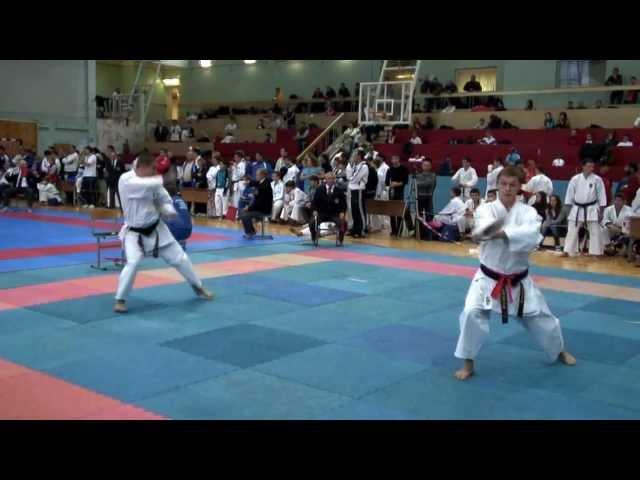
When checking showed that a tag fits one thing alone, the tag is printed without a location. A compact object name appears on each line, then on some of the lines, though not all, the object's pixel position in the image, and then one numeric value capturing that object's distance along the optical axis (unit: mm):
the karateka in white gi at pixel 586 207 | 11305
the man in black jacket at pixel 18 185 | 17031
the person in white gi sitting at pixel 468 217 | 13078
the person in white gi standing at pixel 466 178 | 14609
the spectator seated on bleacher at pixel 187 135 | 25841
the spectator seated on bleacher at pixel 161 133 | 26203
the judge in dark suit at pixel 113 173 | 18172
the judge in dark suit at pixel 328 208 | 11844
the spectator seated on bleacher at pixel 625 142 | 14926
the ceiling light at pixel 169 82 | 32375
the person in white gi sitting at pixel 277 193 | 15711
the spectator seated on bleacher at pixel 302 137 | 20891
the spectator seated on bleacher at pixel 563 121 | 17609
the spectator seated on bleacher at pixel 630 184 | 11828
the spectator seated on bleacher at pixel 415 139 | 17953
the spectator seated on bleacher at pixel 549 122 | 17742
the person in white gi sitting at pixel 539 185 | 12362
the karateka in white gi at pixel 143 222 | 6516
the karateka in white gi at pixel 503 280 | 4641
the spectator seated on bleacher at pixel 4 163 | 18141
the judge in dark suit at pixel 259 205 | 12477
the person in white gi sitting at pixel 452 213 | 13250
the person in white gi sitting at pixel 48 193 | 18766
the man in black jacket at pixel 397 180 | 14367
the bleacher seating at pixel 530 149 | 14734
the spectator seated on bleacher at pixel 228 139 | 23323
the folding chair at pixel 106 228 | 8812
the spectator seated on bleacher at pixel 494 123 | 18516
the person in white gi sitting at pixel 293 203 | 15102
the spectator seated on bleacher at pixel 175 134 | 26172
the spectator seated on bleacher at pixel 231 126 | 25266
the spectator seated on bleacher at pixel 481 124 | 18869
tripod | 13602
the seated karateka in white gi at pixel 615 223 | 11531
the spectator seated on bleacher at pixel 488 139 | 16980
